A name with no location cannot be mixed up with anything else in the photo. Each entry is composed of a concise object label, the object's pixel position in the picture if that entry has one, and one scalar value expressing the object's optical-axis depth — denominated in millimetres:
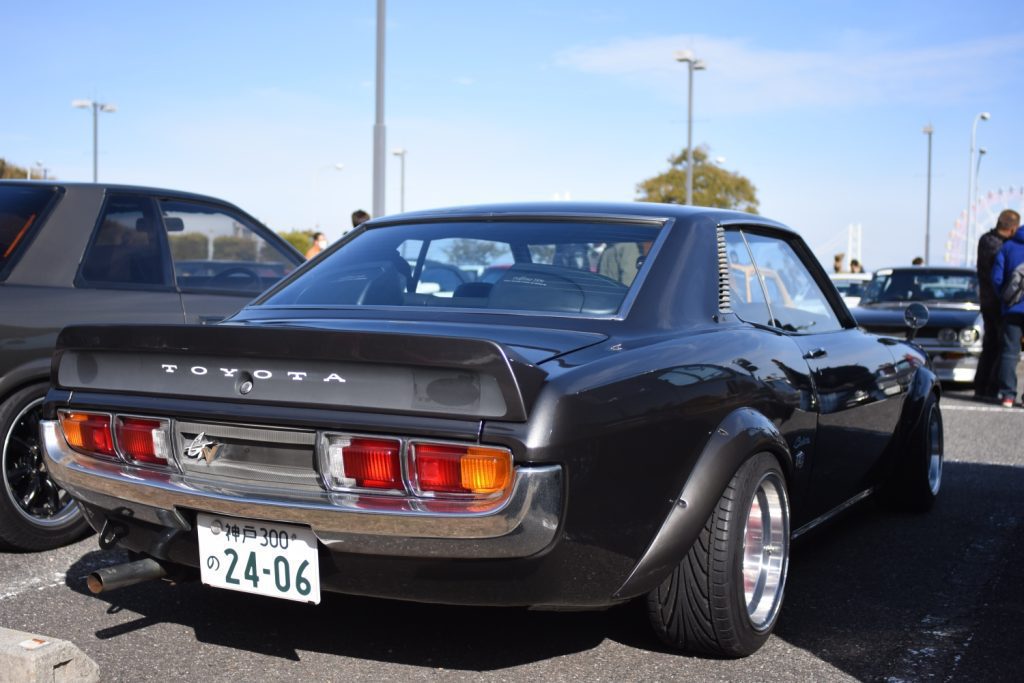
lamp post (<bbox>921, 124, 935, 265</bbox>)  47125
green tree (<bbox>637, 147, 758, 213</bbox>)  47500
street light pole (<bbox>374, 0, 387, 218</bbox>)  13320
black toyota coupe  2641
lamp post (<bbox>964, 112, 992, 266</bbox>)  50219
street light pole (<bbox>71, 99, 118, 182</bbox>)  36875
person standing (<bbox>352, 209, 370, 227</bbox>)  13125
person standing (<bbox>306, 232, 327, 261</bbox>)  16453
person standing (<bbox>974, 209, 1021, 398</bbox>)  10242
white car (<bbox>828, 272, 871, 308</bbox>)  22400
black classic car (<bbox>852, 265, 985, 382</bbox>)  11484
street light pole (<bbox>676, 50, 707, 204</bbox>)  28391
